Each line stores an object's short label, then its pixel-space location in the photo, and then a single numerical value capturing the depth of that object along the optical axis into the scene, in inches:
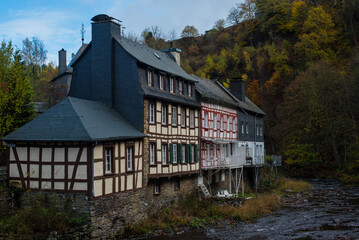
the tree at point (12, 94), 927.0
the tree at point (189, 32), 4509.6
